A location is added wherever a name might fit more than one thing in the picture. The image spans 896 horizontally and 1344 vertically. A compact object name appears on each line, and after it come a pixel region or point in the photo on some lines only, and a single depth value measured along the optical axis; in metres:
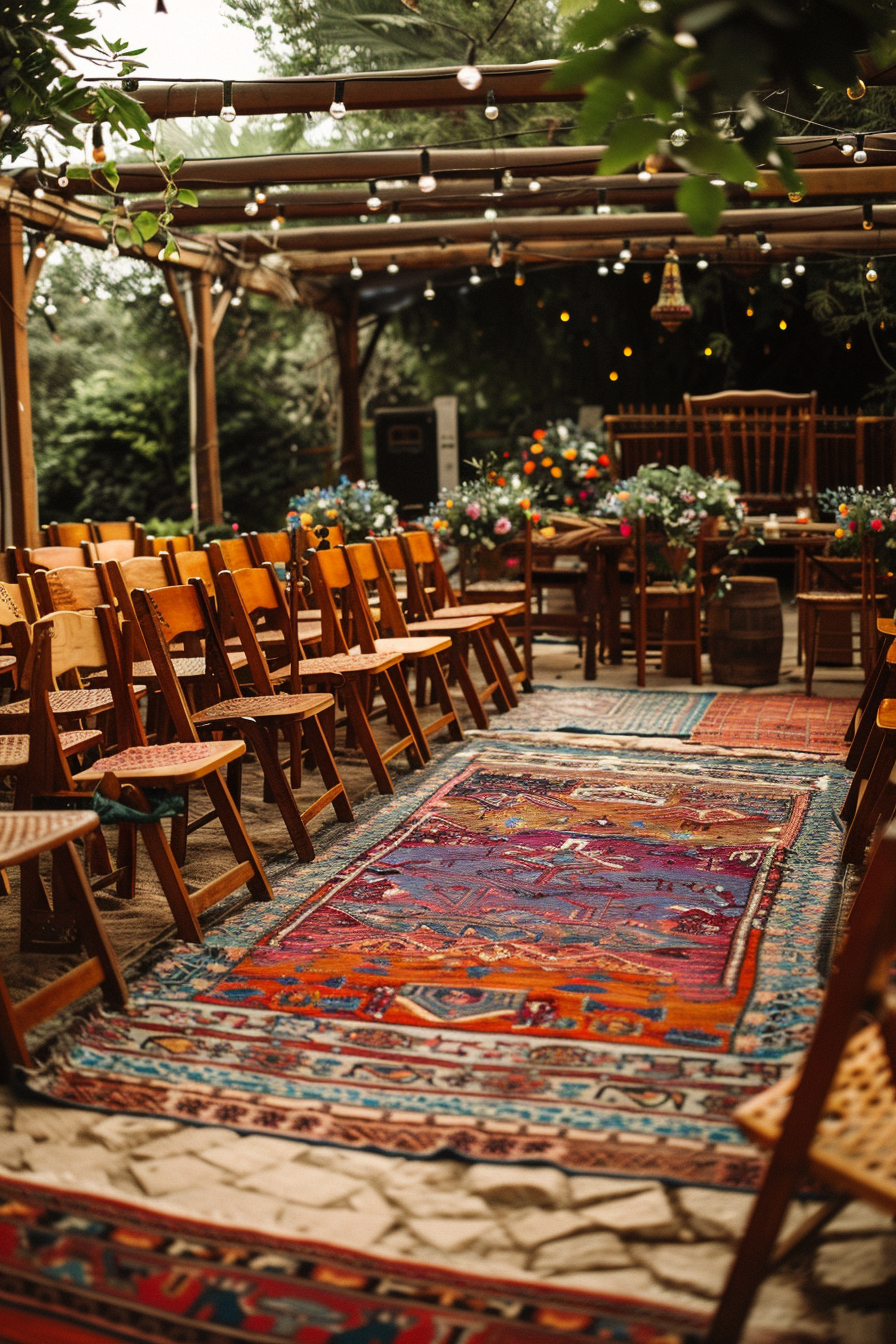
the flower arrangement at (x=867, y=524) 7.07
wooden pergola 6.48
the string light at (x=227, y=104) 6.08
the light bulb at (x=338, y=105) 6.02
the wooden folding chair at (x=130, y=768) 3.39
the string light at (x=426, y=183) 7.07
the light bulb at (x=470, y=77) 5.61
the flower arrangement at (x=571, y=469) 11.03
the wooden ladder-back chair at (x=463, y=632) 6.27
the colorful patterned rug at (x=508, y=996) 2.58
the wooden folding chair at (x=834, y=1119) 1.70
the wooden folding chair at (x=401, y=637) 5.70
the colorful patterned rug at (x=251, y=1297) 1.93
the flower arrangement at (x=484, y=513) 7.68
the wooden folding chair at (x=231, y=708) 3.87
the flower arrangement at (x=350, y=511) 8.60
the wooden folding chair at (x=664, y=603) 7.56
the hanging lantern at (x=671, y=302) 9.99
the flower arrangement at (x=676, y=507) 7.59
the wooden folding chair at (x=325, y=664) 4.55
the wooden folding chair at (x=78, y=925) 2.71
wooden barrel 7.68
